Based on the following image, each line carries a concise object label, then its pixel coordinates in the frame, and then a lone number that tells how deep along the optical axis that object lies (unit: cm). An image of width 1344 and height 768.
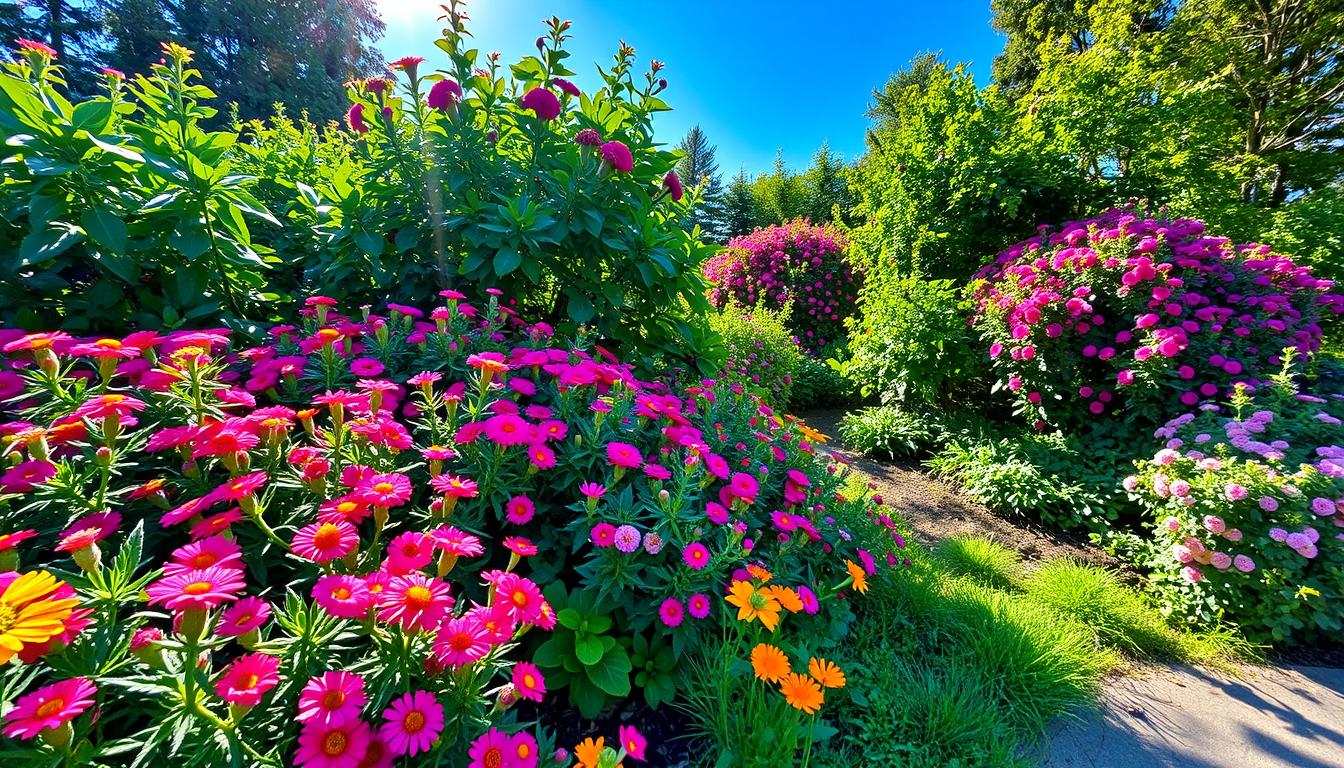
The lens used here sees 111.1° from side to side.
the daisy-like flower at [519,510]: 119
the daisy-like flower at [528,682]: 79
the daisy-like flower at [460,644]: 70
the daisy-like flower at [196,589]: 59
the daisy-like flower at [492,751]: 72
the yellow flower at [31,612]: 51
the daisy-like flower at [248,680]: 60
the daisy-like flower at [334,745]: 62
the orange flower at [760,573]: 118
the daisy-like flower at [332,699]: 65
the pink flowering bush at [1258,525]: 213
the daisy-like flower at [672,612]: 122
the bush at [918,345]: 454
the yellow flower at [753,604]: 102
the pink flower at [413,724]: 67
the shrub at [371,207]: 150
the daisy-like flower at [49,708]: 51
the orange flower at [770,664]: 97
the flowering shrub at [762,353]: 485
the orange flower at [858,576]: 139
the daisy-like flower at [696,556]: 123
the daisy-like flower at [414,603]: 70
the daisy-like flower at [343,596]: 70
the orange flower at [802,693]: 93
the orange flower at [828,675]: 103
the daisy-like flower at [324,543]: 76
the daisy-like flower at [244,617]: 69
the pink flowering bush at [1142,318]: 321
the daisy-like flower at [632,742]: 85
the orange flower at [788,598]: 109
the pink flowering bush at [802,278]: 791
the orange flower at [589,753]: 75
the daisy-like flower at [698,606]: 121
